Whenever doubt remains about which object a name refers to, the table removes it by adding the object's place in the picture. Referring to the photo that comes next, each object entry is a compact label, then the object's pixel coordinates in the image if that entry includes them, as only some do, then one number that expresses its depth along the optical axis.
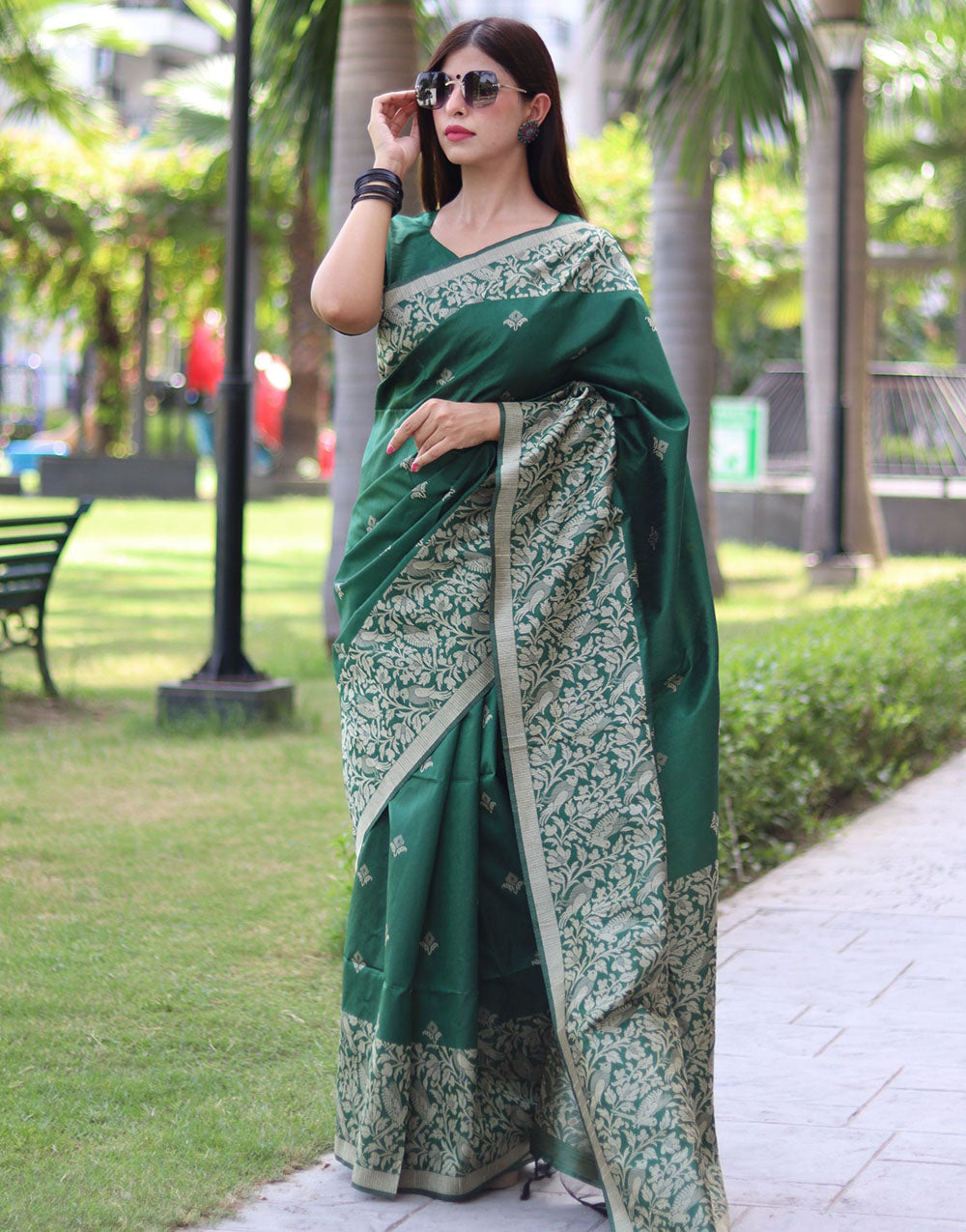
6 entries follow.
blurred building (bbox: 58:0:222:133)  44.97
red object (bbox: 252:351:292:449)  33.25
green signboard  18.36
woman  2.99
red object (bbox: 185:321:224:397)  32.38
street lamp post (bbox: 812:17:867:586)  13.13
